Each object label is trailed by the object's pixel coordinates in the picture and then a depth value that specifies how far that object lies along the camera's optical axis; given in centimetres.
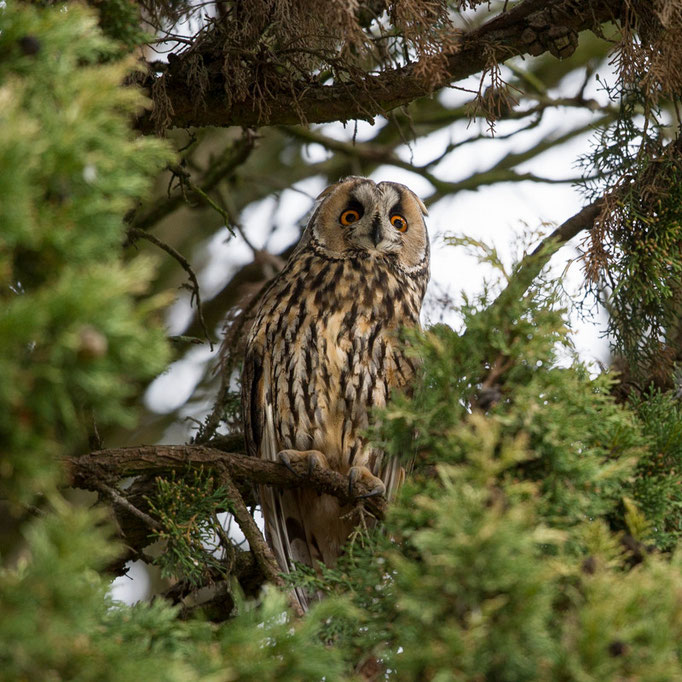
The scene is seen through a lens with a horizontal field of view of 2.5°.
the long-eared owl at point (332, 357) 1260
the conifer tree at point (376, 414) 797
